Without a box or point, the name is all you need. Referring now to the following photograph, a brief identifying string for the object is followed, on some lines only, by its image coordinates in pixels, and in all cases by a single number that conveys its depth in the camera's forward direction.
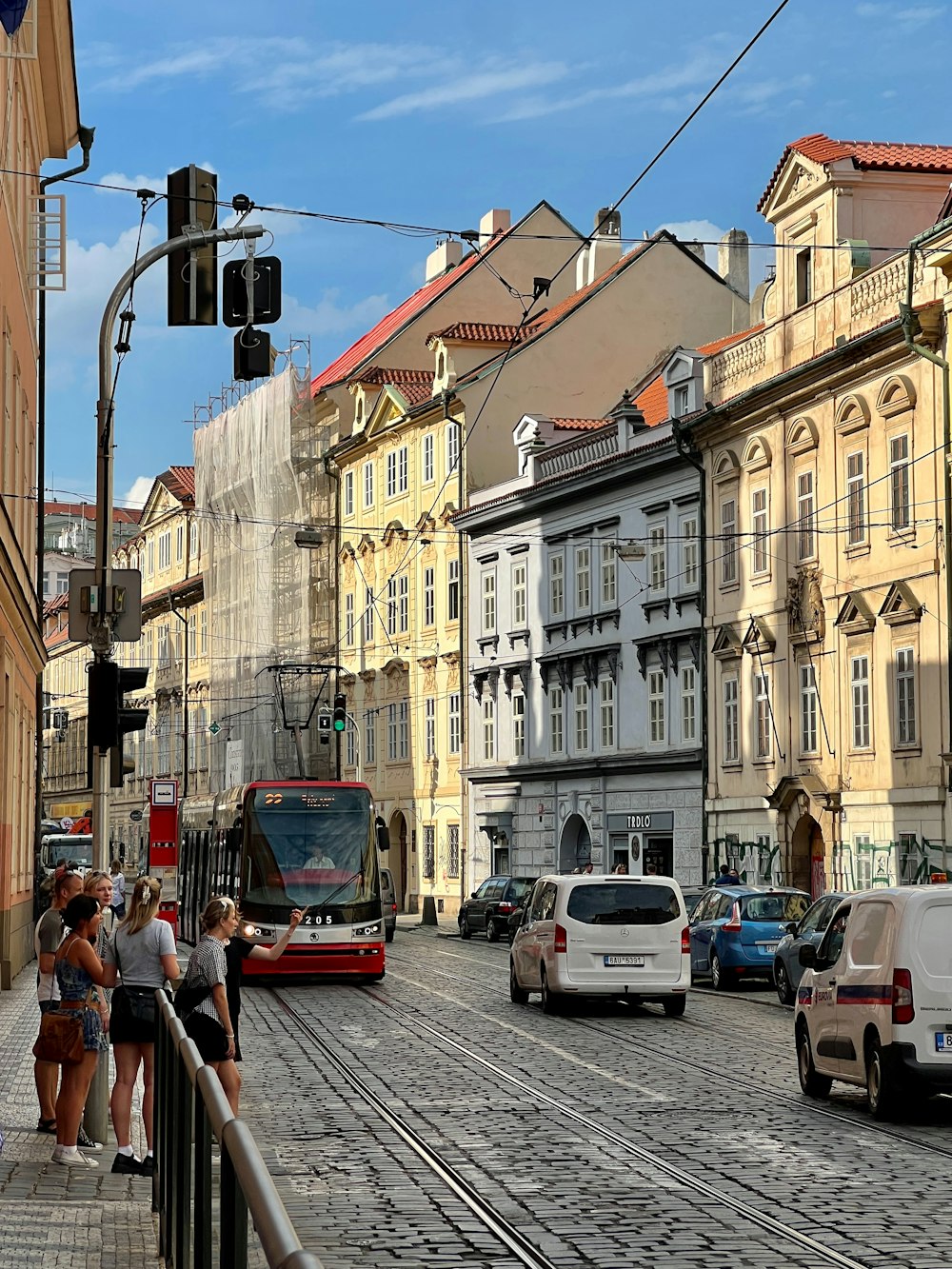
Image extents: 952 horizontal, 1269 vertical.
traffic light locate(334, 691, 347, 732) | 52.12
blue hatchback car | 32.19
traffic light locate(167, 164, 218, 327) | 15.52
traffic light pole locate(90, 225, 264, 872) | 20.89
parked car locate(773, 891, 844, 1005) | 26.38
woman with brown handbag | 12.50
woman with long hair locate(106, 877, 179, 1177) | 12.79
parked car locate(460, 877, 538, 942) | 48.72
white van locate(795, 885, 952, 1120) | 15.21
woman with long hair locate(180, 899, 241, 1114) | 12.48
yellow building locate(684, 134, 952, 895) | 39.09
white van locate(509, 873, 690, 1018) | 26.33
